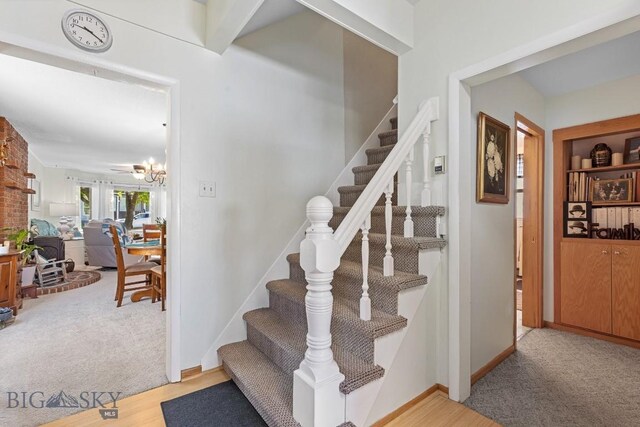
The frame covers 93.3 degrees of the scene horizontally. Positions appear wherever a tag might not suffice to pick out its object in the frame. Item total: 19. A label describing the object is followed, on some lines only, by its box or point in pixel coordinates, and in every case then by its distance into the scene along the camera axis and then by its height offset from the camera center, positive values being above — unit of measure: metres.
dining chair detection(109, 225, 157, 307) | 3.56 -0.69
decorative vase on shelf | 2.80 +0.54
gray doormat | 1.58 -1.09
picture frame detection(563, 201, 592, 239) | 2.86 -0.06
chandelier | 5.13 +0.79
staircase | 1.48 -0.64
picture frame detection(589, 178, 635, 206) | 2.68 +0.20
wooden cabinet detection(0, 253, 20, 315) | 3.21 -0.72
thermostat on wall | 1.87 +0.30
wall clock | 1.61 +1.00
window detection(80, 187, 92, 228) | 8.46 +0.26
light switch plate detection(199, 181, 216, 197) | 2.06 +0.18
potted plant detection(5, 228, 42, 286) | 3.84 -0.54
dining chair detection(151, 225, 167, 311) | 3.16 -0.74
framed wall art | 2.07 +0.39
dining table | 3.57 -0.43
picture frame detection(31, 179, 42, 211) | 6.25 +0.37
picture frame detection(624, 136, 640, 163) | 2.68 +0.57
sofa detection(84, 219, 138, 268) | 5.74 -0.62
